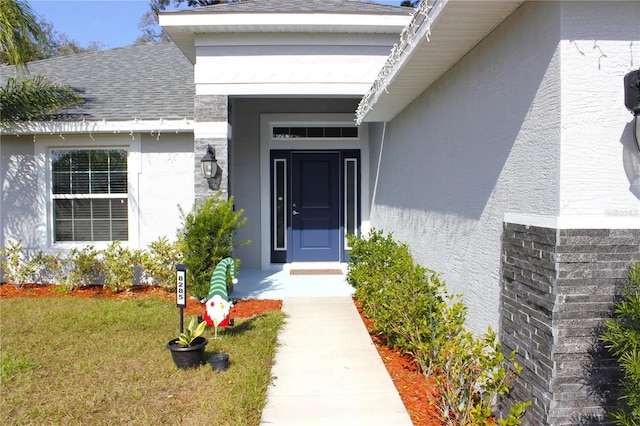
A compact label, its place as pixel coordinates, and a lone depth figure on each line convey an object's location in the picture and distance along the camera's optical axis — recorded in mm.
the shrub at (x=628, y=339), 2119
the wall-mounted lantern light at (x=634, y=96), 2449
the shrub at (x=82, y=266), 7621
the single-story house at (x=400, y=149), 2578
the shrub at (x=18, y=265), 7820
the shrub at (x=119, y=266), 7508
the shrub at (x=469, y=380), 2934
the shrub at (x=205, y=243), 6355
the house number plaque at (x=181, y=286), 4520
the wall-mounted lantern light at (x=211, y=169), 6996
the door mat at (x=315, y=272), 9055
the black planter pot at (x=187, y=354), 4266
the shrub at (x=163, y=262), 7523
